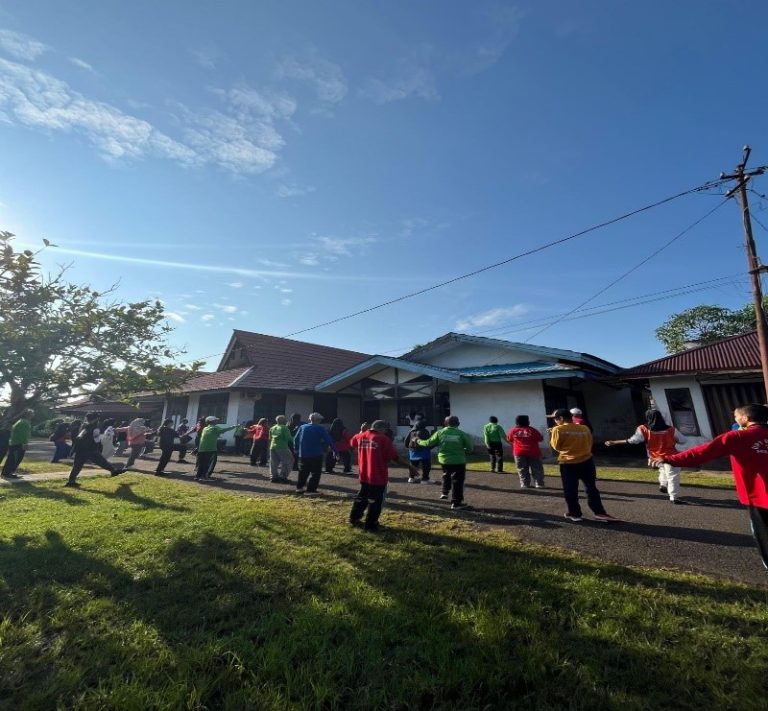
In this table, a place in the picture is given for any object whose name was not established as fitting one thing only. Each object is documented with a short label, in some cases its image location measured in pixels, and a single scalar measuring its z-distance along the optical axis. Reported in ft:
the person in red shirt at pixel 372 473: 17.71
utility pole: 32.37
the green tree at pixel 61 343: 18.79
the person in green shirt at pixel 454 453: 21.79
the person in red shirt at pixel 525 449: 27.78
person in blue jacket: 25.63
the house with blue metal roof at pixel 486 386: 48.96
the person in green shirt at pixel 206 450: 33.34
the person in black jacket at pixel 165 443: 35.60
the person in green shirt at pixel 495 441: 34.58
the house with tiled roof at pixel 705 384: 41.52
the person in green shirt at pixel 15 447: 33.99
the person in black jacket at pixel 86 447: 30.71
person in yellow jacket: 18.56
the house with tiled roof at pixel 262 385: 64.03
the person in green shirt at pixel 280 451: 31.45
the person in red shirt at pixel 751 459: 12.01
